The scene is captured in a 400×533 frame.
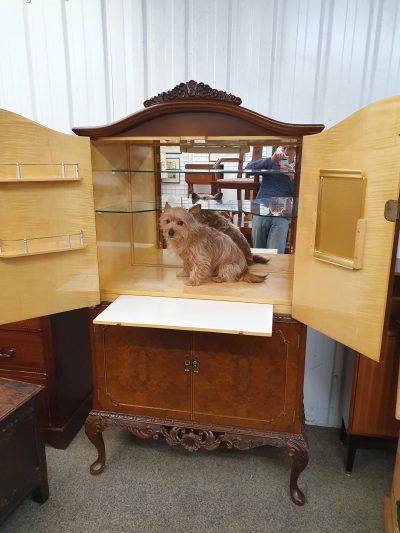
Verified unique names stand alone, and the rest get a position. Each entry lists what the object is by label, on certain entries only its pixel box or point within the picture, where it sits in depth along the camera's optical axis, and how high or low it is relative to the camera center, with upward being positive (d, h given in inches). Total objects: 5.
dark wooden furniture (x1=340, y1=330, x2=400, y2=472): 78.5 -42.5
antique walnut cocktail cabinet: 53.2 -13.3
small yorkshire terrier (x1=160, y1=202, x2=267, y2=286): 75.7 -12.0
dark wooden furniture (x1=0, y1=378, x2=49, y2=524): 66.4 -45.5
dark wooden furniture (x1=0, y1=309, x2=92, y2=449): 85.3 -38.7
